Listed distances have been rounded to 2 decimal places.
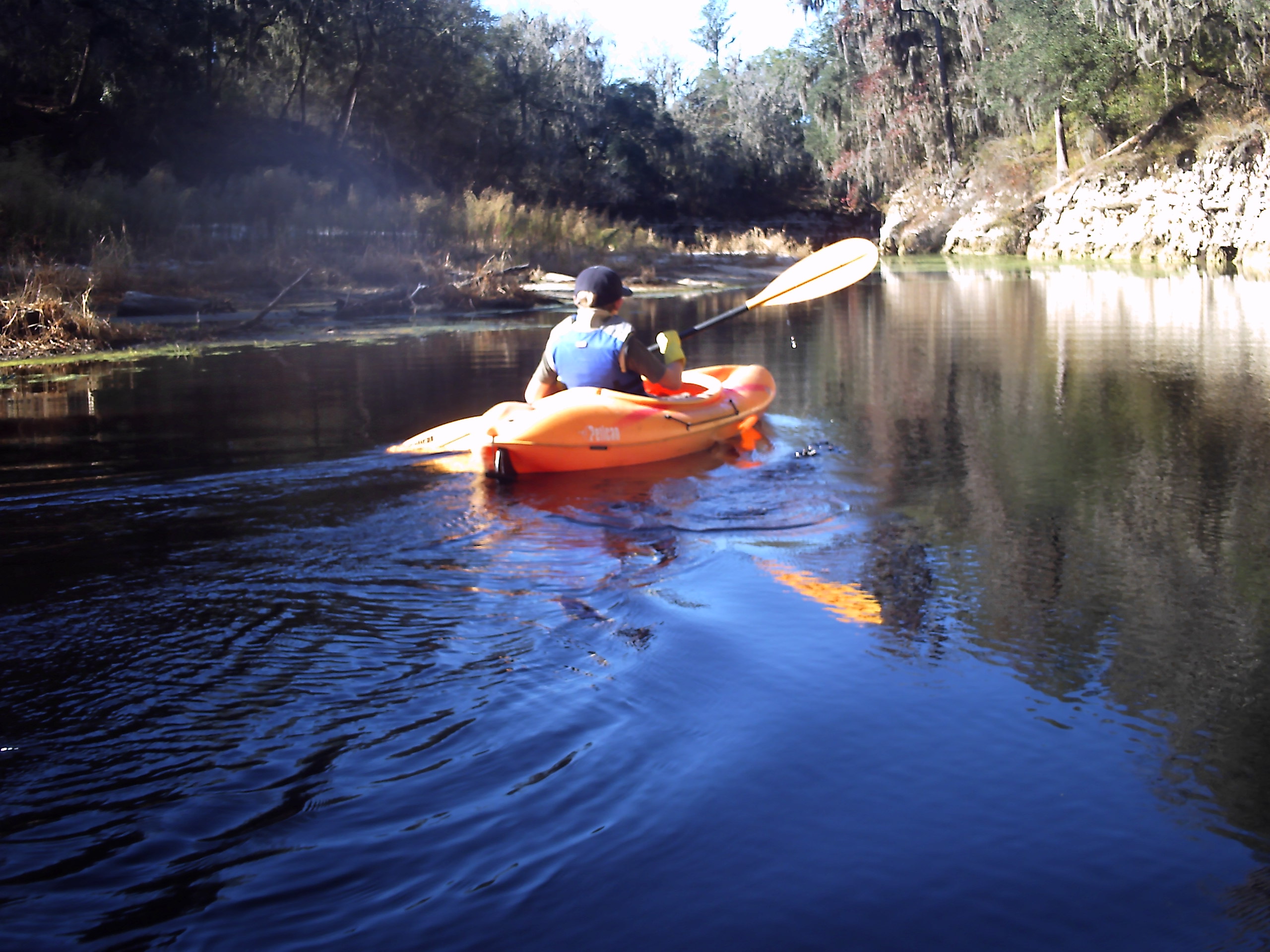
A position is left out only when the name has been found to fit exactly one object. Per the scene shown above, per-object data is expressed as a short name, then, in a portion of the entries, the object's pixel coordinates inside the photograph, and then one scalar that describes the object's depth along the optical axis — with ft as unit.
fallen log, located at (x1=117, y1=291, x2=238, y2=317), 48.44
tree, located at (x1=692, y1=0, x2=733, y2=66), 223.71
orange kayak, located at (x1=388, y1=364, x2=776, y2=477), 20.24
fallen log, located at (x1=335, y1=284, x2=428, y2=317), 54.90
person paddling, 21.93
